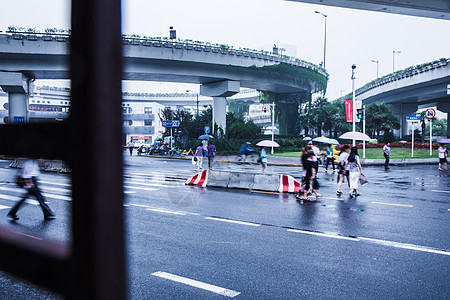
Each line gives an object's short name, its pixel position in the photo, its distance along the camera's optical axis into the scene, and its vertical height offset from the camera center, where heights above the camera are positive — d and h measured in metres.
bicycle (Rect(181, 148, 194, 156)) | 42.93 -1.68
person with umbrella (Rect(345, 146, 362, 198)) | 13.86 -1.21
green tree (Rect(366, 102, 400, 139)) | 50.09 +2.40
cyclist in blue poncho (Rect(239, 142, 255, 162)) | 26.39 -0.84
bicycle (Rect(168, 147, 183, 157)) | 42.28 -1.62
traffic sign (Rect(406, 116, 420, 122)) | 33.33 +1.52
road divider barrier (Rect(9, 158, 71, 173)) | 22.74 -1.80
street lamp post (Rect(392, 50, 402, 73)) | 100.09 +18.82
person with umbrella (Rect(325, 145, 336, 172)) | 24.52 -1.26
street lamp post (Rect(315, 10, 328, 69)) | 63.62 +14.58
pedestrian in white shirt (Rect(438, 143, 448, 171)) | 24.64 -1.27
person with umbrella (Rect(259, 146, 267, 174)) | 21.95 -1.19
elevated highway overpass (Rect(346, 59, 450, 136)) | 41.46 +6.03
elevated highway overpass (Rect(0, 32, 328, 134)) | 31.34 +6.66
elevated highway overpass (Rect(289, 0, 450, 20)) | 17.28 +5.82
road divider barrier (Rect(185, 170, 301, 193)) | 15.36 -1.83
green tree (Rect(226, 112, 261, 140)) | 45.84 +0.89
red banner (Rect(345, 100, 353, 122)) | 31.27 +2.10
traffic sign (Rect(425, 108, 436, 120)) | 34.16 +1.93
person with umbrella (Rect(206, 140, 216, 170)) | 27.39 -0.99
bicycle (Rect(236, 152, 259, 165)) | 33.06 -2.04
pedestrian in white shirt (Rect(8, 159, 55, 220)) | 9.02 -1.17
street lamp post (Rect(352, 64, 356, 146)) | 30.82 +2.52
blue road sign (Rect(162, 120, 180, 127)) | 42.28 +1.49
